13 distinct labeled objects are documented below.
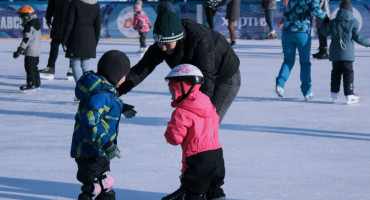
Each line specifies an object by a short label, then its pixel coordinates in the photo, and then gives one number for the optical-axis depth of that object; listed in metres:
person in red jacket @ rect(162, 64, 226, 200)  6.16
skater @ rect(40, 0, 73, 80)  14.49
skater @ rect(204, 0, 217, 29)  28.45
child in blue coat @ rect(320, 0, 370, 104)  13.28
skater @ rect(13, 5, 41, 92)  14.75
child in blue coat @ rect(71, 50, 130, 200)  6.01
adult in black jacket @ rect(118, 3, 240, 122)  6.50
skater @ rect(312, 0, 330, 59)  21.76
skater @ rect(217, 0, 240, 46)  27.27
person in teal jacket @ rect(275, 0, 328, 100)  13.68
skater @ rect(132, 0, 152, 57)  23.82
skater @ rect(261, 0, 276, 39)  28.36
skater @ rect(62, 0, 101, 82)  13.48
